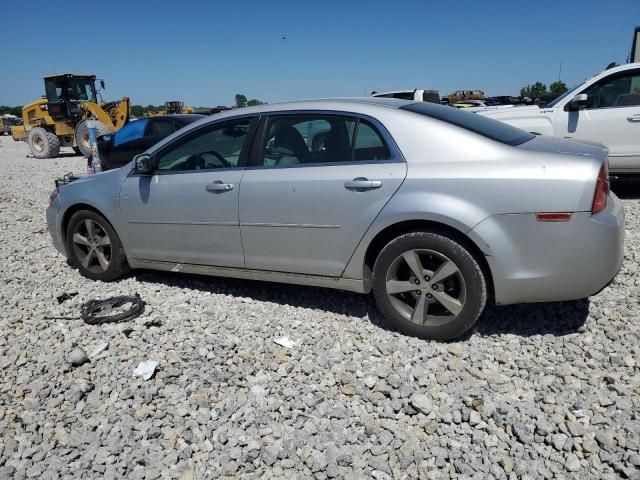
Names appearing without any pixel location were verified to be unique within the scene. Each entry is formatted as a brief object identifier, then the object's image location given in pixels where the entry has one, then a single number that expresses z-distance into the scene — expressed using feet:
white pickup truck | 23.38
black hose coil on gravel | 13.05
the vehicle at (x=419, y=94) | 40.60
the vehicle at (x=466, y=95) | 124.83
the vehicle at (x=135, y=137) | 33.53
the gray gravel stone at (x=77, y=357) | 11.07
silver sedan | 9.85
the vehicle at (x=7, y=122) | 139.13
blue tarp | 35.73
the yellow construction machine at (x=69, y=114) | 58.49
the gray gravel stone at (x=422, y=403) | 9.02
